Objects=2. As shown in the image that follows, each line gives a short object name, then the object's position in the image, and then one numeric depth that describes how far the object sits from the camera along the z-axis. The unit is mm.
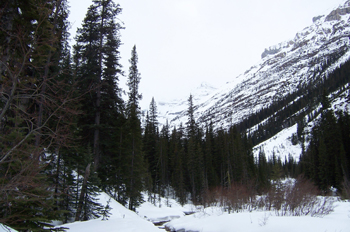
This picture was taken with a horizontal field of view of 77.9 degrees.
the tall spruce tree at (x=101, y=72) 17641
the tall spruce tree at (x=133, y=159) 19922
